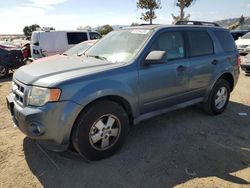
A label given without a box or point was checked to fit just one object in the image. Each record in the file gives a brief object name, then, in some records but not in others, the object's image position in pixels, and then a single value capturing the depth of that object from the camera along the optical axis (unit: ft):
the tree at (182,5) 53.92
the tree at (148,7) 57.71
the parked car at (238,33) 46.17
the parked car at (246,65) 22.14
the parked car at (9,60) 24.66
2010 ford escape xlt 7.51
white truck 28.38
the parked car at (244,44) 32.83
